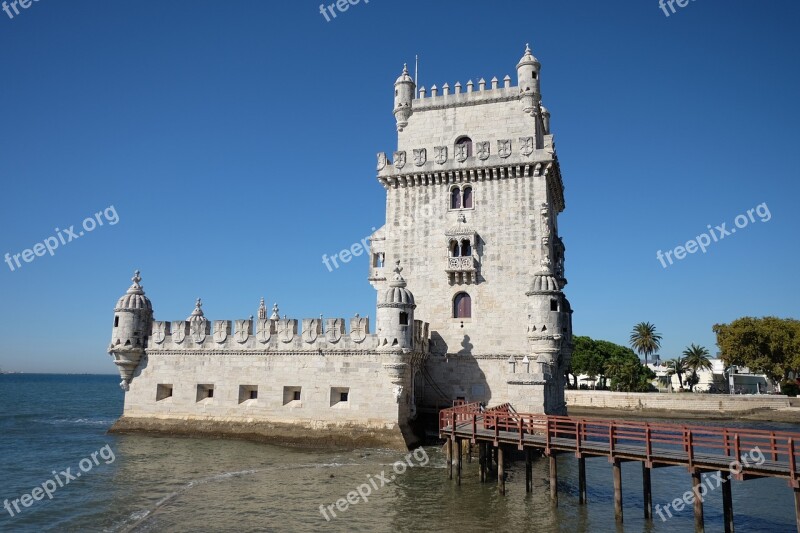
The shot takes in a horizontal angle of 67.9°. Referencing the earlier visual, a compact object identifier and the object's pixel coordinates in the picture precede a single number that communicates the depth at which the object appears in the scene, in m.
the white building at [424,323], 31.48
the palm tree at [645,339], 76.75
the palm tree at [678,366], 75.19
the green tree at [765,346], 60.34
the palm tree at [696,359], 72.56
